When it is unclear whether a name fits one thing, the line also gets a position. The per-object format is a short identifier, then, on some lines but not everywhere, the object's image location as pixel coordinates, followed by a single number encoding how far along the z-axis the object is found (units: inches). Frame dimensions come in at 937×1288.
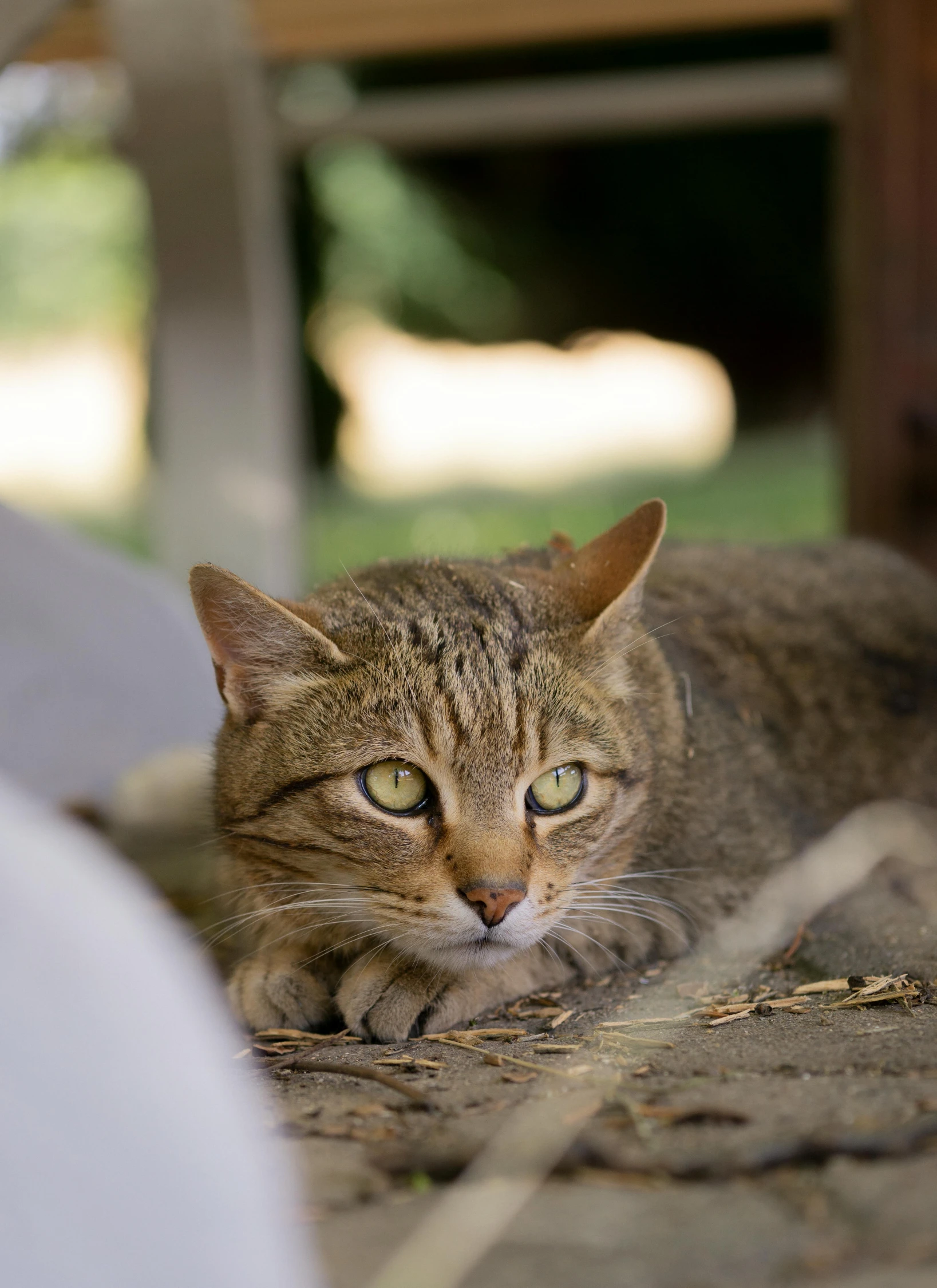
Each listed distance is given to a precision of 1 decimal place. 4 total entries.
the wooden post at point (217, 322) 52.0
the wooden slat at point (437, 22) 51.5
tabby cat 28.5
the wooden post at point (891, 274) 47.4
